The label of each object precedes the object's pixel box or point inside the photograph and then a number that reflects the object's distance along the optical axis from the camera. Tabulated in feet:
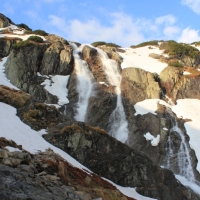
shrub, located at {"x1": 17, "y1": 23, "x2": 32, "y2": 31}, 246.88
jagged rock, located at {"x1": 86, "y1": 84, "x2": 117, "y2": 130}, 121.08
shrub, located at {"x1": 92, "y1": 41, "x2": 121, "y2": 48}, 225.11
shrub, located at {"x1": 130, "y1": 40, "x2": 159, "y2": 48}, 260.42
